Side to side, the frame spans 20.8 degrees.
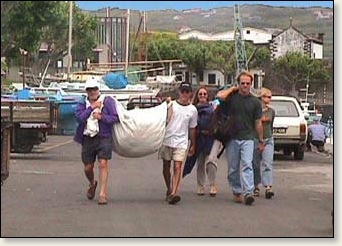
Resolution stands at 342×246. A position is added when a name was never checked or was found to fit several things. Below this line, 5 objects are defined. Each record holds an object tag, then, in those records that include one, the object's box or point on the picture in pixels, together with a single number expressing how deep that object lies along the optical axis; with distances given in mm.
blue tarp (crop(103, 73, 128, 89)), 29138
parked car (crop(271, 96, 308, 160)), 23522
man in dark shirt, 13266
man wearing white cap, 12883
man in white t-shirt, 13195
